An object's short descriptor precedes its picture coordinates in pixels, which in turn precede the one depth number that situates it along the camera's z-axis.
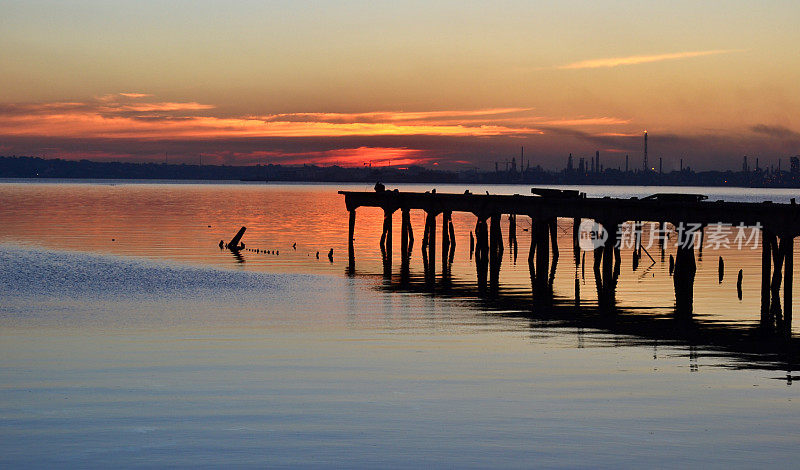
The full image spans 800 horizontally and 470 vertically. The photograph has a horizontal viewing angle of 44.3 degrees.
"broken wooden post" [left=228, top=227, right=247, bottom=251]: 73.19
